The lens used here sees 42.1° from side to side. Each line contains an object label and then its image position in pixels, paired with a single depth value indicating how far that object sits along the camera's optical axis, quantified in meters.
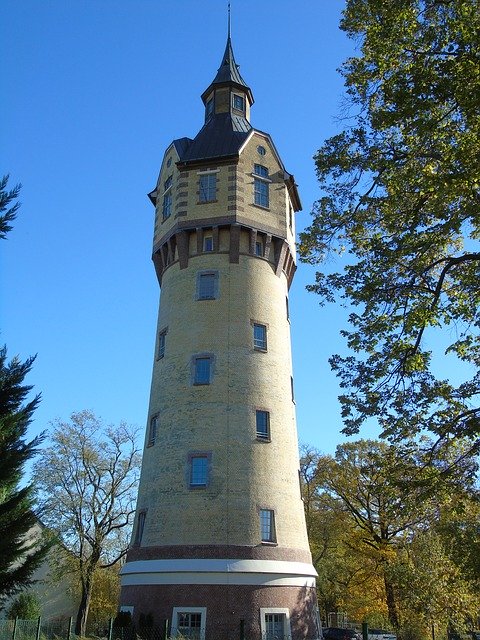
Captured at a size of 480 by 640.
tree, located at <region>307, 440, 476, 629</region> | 30.54
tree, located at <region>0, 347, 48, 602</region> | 16.84
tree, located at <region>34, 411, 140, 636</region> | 38.44
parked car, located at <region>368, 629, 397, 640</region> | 33.97
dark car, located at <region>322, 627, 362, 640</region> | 36.70
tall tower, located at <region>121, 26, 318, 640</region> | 23.16
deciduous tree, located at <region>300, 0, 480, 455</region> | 13.02
